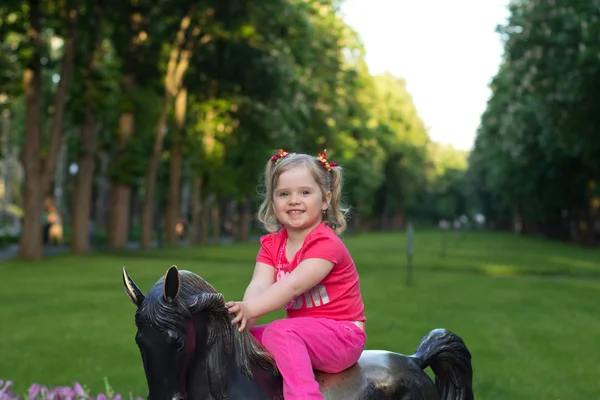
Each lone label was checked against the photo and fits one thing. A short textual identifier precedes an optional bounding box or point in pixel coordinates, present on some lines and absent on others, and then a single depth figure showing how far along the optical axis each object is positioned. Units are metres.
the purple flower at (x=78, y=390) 4.89
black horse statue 3.04
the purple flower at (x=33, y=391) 4.76
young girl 3.37
